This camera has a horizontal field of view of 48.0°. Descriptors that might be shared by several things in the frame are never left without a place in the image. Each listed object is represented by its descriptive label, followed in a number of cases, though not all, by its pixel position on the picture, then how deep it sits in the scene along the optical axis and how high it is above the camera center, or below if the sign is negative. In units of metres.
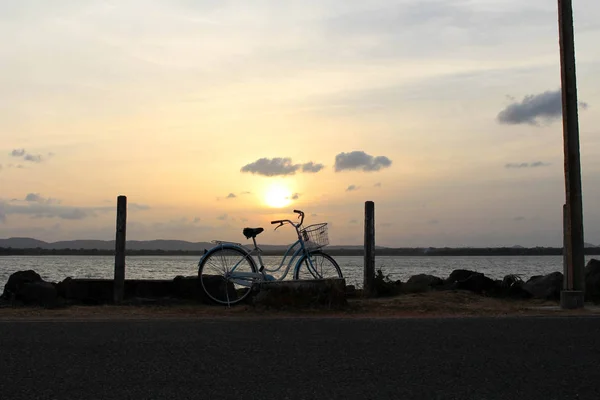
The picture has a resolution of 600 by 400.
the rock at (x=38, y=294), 13.33 -0.88
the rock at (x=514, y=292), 15.93 -0.81
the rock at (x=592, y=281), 13.95 -0.49
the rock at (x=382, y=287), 15.28 -0.71
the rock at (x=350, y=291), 14.91 -0.80
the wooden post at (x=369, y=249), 14.91 +0.14
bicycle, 12.20 -0.11
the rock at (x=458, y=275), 20.78 -0.57
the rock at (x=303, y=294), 11.55 -0.68
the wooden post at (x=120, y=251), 13.36 +0.02
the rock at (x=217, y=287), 12.77 -0.63
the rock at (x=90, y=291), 13.64 -0.79
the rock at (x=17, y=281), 14.84 -0.69
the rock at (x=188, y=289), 13.24 -0.71
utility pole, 12.05 +1.63
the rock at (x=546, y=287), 16.14 -0.71
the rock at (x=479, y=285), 16.77 -0.69
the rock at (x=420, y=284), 15.88 -0.72
